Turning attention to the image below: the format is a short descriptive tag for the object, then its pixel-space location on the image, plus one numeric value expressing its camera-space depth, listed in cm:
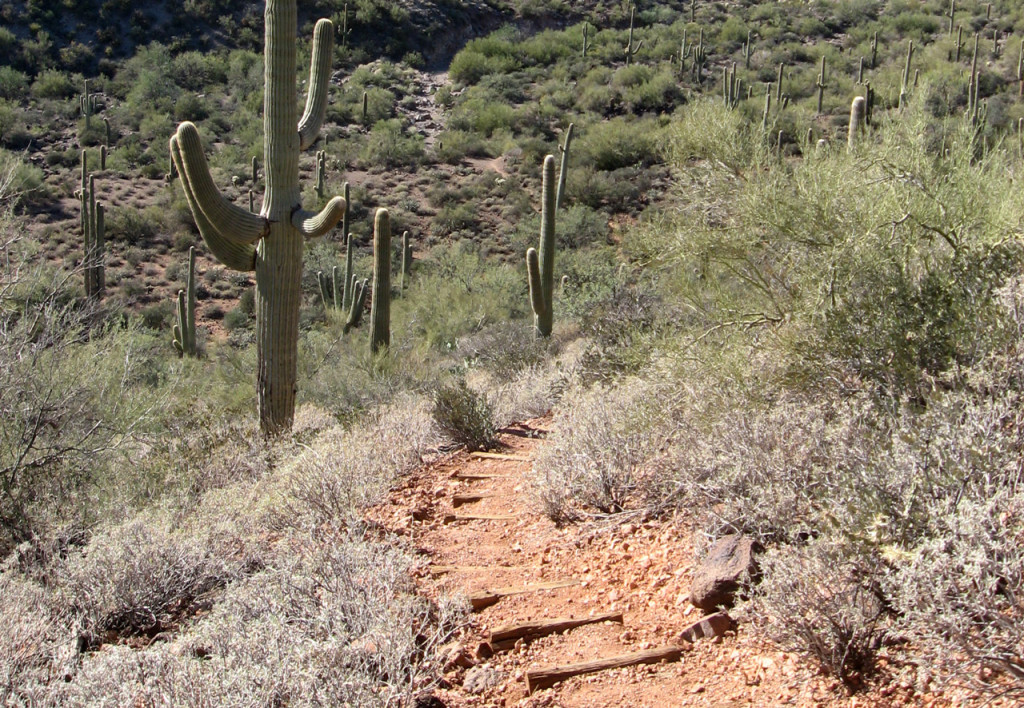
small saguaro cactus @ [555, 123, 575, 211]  2489
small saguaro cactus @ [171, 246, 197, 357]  1923
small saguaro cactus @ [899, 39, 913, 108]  2885
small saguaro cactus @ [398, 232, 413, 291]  2428
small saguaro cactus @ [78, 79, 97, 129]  3528
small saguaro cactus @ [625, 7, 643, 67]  4291
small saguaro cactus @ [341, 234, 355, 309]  2178
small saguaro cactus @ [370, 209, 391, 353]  1416
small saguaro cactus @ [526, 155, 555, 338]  1630
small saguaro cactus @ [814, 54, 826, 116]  3178
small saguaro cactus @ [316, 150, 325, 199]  2953
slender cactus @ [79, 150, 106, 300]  2225
